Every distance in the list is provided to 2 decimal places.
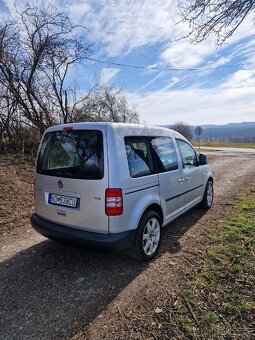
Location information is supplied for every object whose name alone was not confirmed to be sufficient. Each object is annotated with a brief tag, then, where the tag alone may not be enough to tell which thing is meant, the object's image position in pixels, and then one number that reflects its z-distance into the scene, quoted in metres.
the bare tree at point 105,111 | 11.73
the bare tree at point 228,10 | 4.76
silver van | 3.29
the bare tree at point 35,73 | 9.18
